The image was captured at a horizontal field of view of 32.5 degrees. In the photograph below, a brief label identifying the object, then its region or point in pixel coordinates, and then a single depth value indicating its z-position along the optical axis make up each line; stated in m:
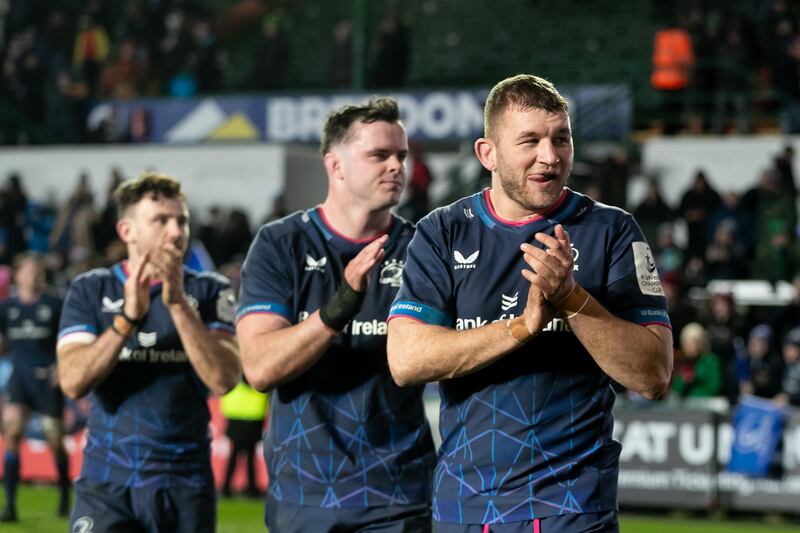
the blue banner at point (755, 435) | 13.71
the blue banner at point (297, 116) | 21.03
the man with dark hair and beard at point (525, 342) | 4.12
